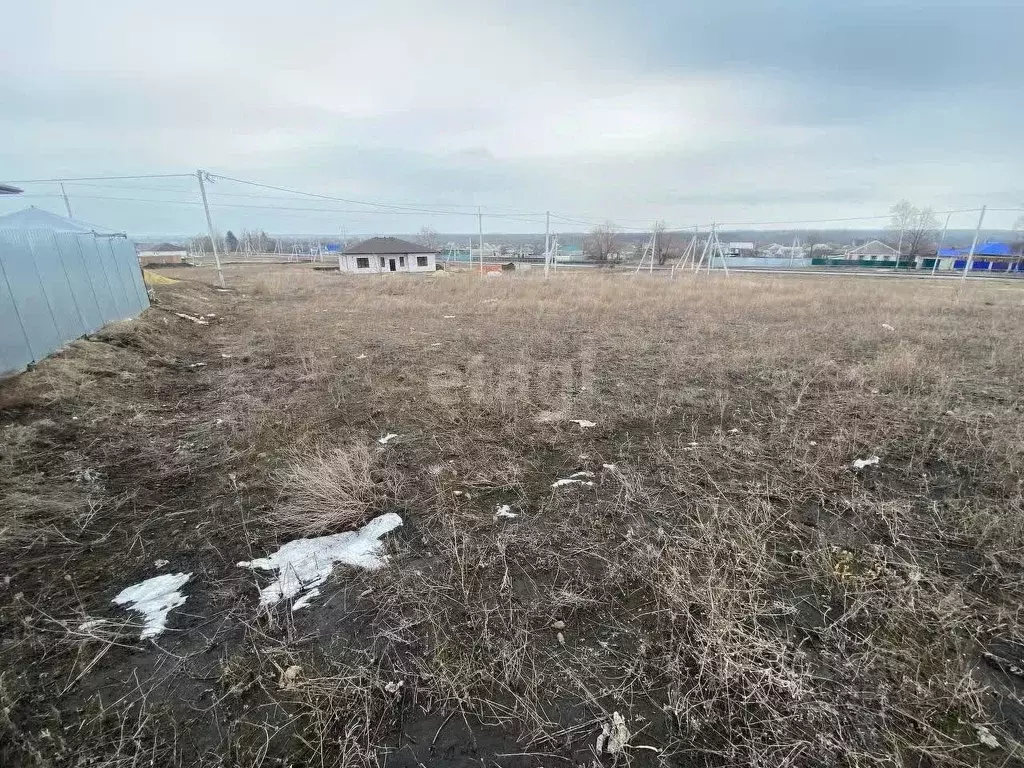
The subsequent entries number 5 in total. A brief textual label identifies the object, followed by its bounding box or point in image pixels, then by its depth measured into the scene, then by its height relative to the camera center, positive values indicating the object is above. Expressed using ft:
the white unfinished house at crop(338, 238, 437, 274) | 130.11 +0.25
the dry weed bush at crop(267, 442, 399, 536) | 10.78 -6.24
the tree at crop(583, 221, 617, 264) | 218.85 +5.27
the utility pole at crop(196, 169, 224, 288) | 79.84 +6.25
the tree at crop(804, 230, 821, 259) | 271.49 +7.30
